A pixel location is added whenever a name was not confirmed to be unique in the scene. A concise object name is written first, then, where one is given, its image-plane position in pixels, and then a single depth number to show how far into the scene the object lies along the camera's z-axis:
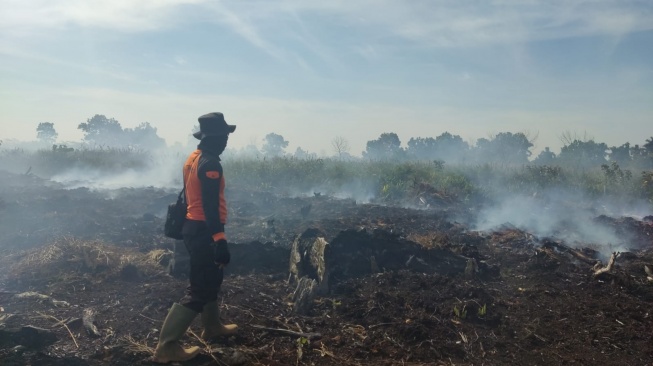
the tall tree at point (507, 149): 55.62
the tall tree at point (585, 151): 46.88
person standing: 4.08
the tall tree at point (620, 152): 45.92
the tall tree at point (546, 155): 53.58
